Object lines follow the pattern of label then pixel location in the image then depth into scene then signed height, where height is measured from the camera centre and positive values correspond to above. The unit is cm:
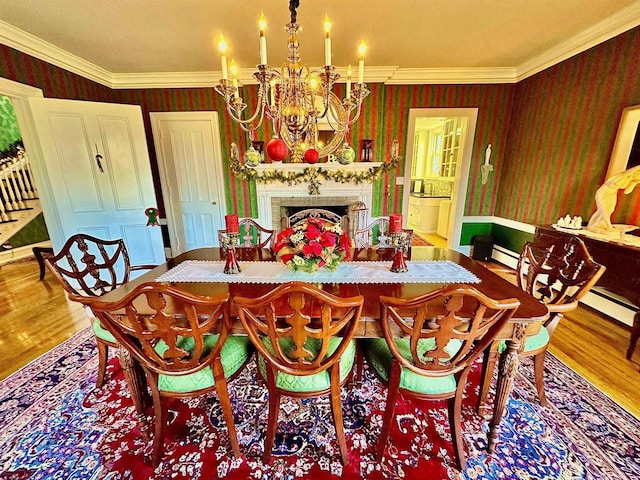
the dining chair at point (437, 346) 90 -71
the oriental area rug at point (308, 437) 117 -132
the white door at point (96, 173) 261 +3
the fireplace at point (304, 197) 372 -34
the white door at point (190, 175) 367 -1
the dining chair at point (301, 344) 90 -71
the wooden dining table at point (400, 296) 109 -59
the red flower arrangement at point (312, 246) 144 -40
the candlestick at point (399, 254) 154 -48
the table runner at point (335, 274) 144 -58
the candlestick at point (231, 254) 157 -47
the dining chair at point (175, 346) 93 -72
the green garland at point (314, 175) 362 -2
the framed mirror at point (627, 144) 216 +22
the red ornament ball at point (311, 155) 191 +13
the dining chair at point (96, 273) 141 -61
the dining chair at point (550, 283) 123 -61
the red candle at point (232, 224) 161 -30
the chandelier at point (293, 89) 136 +50
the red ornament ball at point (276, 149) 163 +15
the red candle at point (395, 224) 160 -32
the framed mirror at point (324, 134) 227 +50
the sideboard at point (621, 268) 177 -70
